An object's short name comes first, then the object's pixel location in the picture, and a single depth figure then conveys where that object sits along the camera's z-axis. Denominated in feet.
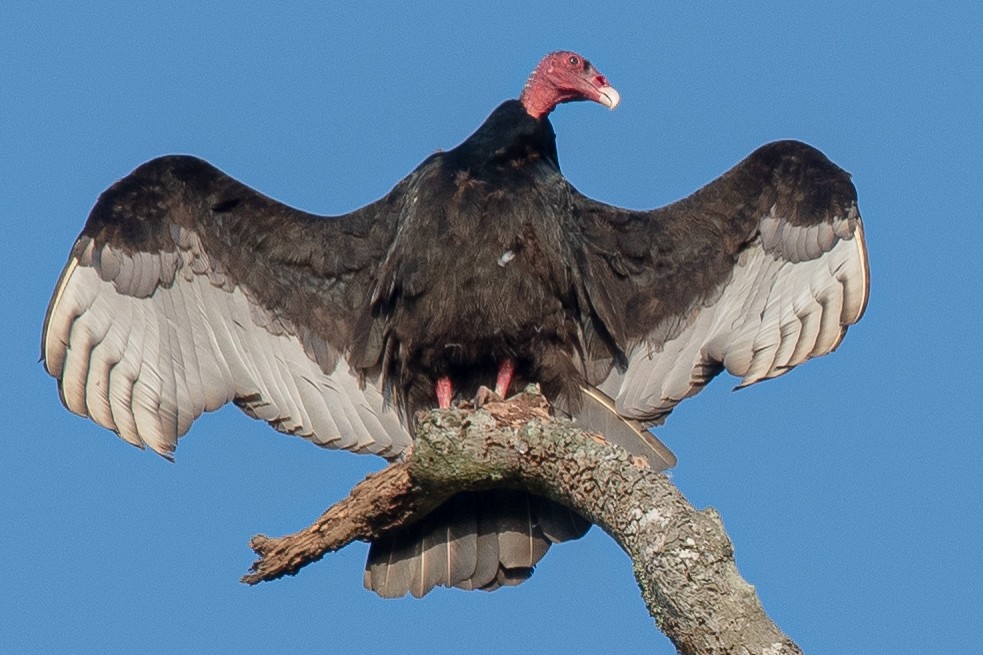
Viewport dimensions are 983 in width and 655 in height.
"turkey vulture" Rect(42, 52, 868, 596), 41.22
